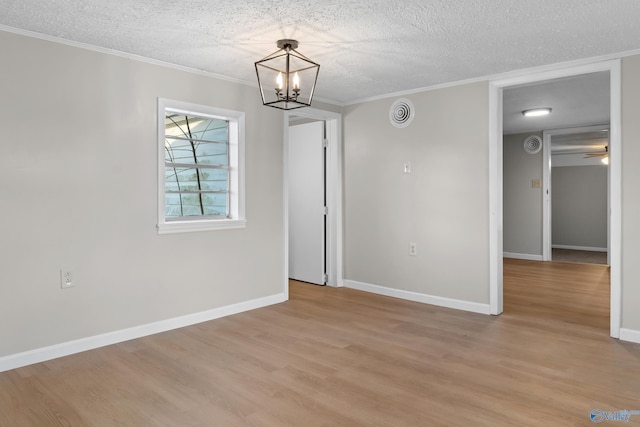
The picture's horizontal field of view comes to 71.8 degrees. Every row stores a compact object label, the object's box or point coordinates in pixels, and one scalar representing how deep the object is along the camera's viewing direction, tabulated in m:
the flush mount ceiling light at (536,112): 6.10
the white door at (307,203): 5.55
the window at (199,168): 3.78
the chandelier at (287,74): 3.09
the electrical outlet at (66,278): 3.15
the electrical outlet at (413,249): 4.77
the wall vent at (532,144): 7.86
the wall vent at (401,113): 4.75
